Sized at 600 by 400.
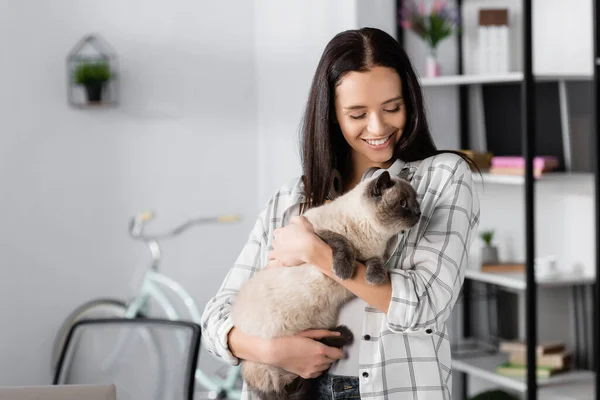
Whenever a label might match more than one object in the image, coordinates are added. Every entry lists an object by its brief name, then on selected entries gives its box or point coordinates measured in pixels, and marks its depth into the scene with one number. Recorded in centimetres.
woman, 142
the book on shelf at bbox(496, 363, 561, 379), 321
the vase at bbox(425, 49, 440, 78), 372
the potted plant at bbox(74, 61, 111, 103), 398
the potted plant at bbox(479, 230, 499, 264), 357
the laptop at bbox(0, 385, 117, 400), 124
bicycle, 400
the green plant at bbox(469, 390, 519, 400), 348
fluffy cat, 151
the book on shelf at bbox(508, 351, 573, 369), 321
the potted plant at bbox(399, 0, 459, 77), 363
